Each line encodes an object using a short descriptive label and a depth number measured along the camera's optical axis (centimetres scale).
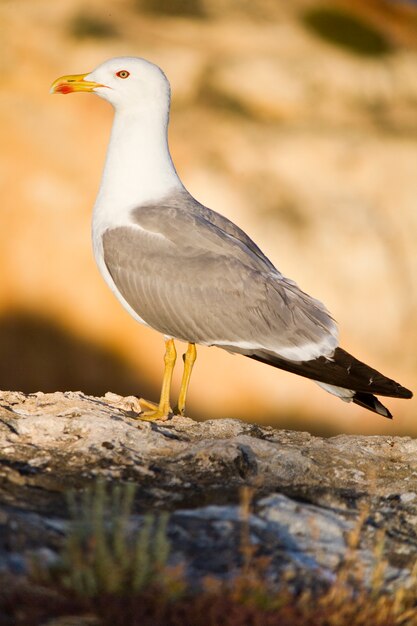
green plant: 690
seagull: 1129
